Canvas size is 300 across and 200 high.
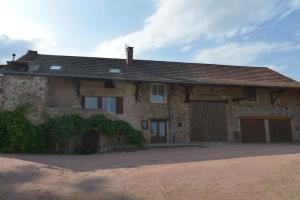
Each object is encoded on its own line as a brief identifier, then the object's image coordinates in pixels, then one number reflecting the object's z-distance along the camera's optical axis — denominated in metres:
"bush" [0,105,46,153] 8.82
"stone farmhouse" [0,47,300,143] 10.88
